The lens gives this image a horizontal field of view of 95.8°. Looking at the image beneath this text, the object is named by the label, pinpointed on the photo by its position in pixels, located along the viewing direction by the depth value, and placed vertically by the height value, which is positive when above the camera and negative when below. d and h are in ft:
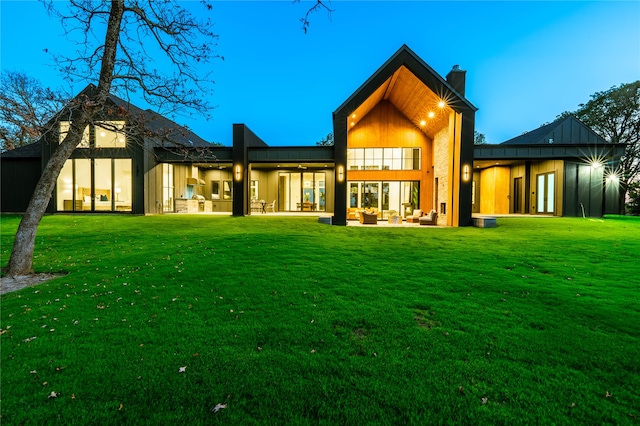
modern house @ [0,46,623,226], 44.98 +8.32
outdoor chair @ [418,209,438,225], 46.42 -1.58
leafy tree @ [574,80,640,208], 84.58 +27.62
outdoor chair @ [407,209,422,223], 50.70 -1.39
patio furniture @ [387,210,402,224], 48.58 -1.68
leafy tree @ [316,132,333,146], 159.74 +39.89
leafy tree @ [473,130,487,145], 147.26 +37.18
